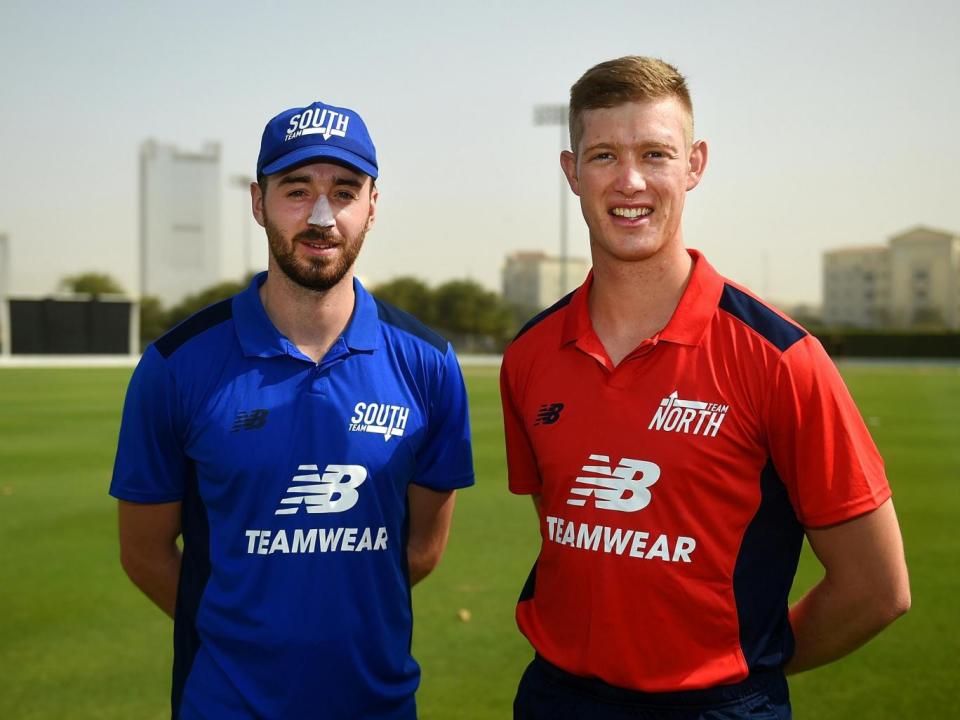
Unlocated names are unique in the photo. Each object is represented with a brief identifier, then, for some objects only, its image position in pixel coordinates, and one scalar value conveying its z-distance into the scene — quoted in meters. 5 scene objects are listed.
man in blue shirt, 2.73
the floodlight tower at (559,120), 53.00
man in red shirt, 2.43
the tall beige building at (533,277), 152.38
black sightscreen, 50.44
